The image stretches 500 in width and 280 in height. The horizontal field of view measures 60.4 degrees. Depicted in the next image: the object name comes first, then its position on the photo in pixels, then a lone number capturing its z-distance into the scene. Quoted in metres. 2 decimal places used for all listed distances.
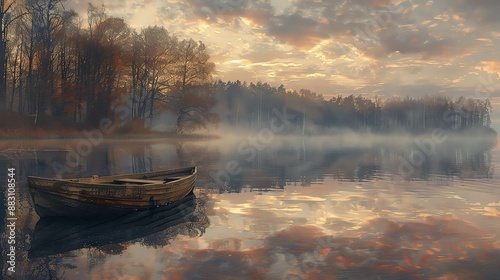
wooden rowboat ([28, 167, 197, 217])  14.10
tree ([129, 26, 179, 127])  62.09
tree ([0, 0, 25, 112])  51.56
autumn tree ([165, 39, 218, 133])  66.31
